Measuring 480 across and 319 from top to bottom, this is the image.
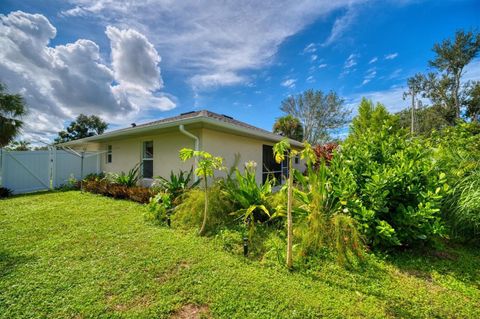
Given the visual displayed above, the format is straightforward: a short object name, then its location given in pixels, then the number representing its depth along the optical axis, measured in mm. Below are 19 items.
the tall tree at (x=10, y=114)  8992
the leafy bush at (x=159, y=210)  4695
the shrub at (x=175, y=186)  5527
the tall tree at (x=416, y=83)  22531
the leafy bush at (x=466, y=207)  3197
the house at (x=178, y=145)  6523
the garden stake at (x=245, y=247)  3123
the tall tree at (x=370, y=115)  11305
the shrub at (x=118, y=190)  6347
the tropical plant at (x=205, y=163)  3634
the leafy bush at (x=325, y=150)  9806
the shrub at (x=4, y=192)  8219
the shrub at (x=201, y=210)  4332
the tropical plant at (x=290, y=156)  2648
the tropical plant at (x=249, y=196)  4316
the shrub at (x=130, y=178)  7914
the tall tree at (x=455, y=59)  18266
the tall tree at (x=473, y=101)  19578
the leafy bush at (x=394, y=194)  2859
